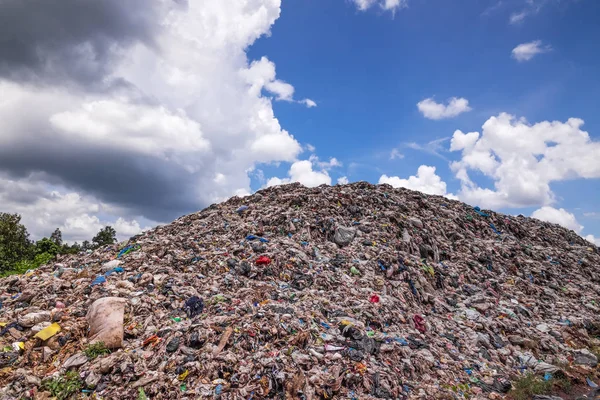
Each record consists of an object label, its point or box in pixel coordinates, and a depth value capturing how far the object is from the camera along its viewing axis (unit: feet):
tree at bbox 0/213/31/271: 75.72
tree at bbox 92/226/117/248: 102.99
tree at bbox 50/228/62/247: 98.61
